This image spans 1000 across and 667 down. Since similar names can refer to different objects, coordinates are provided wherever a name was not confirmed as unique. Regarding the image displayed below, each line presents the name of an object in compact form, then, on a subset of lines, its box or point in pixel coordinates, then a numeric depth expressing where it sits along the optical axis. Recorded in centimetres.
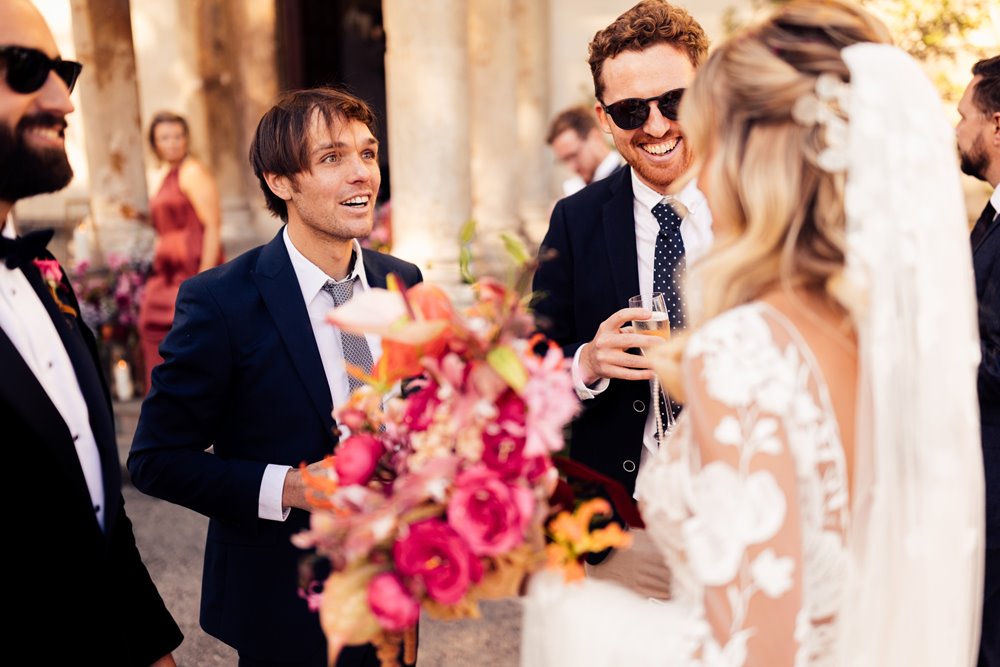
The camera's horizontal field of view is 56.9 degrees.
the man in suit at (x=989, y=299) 313
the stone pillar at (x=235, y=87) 904
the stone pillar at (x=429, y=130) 620
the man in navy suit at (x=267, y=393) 242
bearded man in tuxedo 178
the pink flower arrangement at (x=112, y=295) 711
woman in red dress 668
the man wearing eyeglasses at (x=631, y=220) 269
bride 148
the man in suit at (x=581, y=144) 676
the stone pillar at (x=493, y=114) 877
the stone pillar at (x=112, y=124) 734
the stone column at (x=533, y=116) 960
